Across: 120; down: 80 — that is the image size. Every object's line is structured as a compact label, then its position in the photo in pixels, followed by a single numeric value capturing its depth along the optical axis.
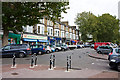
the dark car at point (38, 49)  21.07
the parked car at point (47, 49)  22.77
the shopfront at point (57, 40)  45.78
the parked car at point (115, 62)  8.86
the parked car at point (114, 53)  9.39
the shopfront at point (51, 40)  41.27
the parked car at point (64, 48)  30.22
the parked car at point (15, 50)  16.14
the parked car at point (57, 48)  28.60
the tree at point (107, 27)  43.06
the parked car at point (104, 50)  22.58
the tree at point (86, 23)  40.53
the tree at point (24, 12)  16.98
